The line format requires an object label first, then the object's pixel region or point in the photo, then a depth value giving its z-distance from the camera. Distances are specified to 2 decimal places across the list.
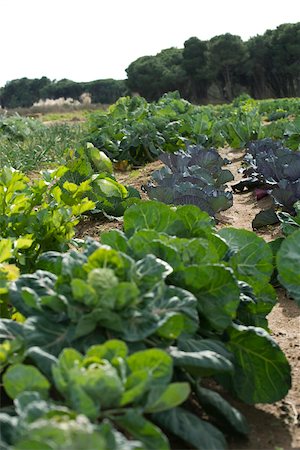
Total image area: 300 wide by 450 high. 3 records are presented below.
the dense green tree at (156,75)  64.50
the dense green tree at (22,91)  90.06
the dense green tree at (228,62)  60.62
